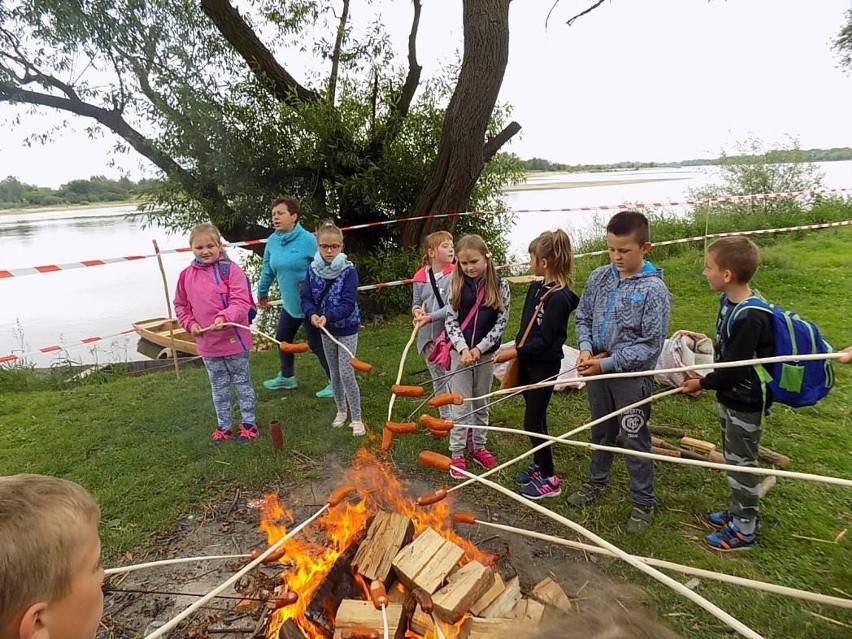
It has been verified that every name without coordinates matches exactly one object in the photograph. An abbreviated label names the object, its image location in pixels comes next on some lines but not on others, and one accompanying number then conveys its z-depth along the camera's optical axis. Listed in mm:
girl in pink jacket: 4367
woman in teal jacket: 5219
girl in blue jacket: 4543
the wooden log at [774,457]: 3984
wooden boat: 8258
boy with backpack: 2803
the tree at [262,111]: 7723
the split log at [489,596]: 2439
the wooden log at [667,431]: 4609
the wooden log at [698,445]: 4188
